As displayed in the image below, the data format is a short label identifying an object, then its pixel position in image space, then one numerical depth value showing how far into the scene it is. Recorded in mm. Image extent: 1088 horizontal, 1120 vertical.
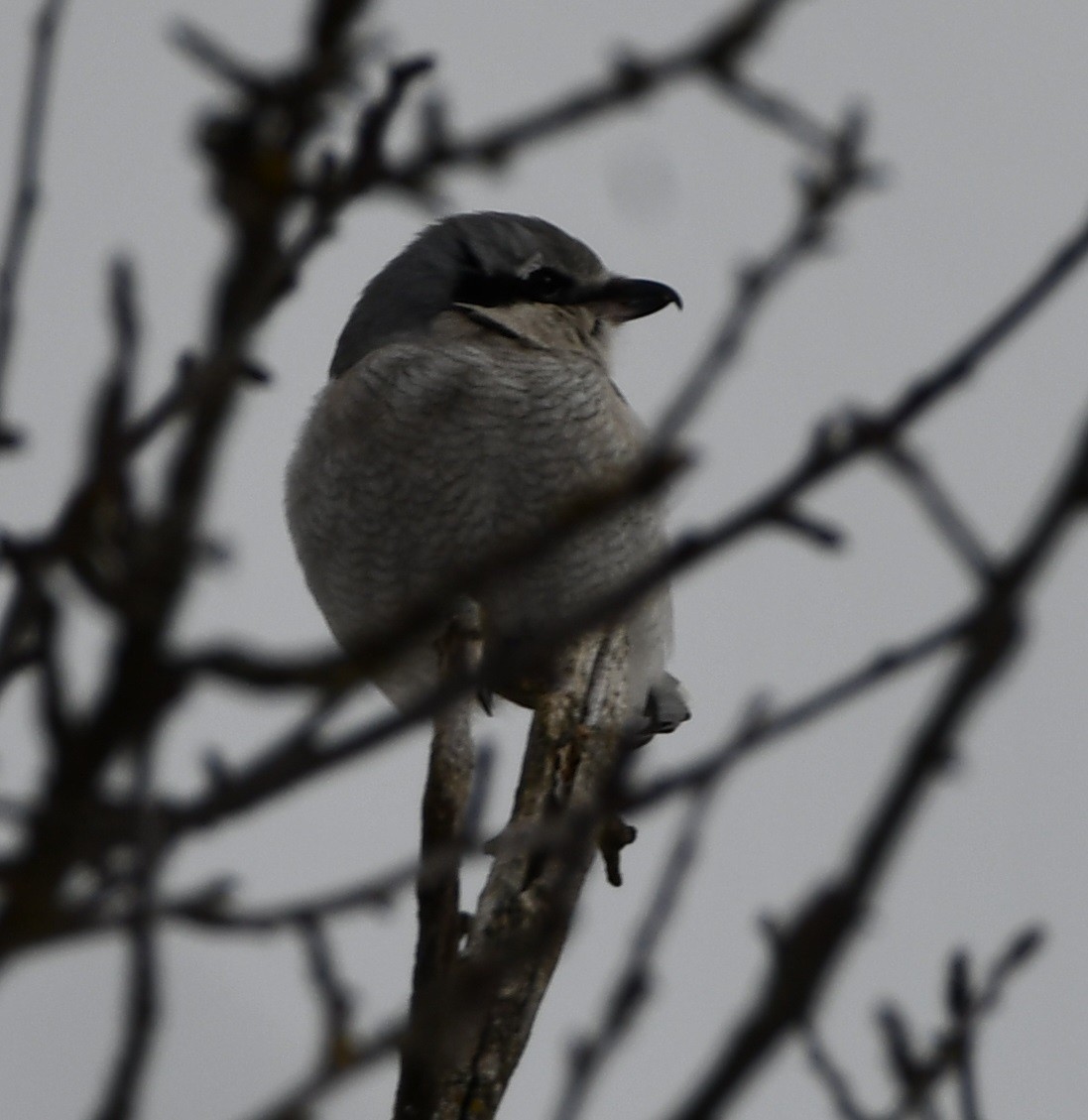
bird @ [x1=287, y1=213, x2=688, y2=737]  5411
